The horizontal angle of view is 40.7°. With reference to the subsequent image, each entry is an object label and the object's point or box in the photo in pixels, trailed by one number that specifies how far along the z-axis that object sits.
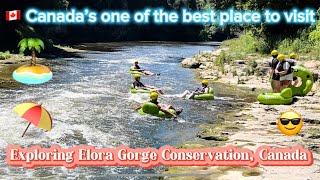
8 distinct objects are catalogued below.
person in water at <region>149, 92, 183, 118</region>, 15.70
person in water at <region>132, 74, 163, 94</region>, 20.52
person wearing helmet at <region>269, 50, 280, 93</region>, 16.89
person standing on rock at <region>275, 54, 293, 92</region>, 16.54
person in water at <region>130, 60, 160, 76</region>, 28.83
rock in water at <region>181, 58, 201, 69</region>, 35.34
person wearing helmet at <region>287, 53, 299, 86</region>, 16.80
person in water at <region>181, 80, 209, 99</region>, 19.59
